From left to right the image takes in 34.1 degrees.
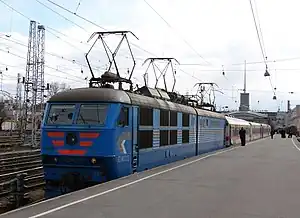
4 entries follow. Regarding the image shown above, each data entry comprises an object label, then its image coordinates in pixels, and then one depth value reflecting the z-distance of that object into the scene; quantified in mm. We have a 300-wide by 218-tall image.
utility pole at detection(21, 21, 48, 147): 53062
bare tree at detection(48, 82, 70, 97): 75000
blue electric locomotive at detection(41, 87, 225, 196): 13625
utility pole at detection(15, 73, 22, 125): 74612
